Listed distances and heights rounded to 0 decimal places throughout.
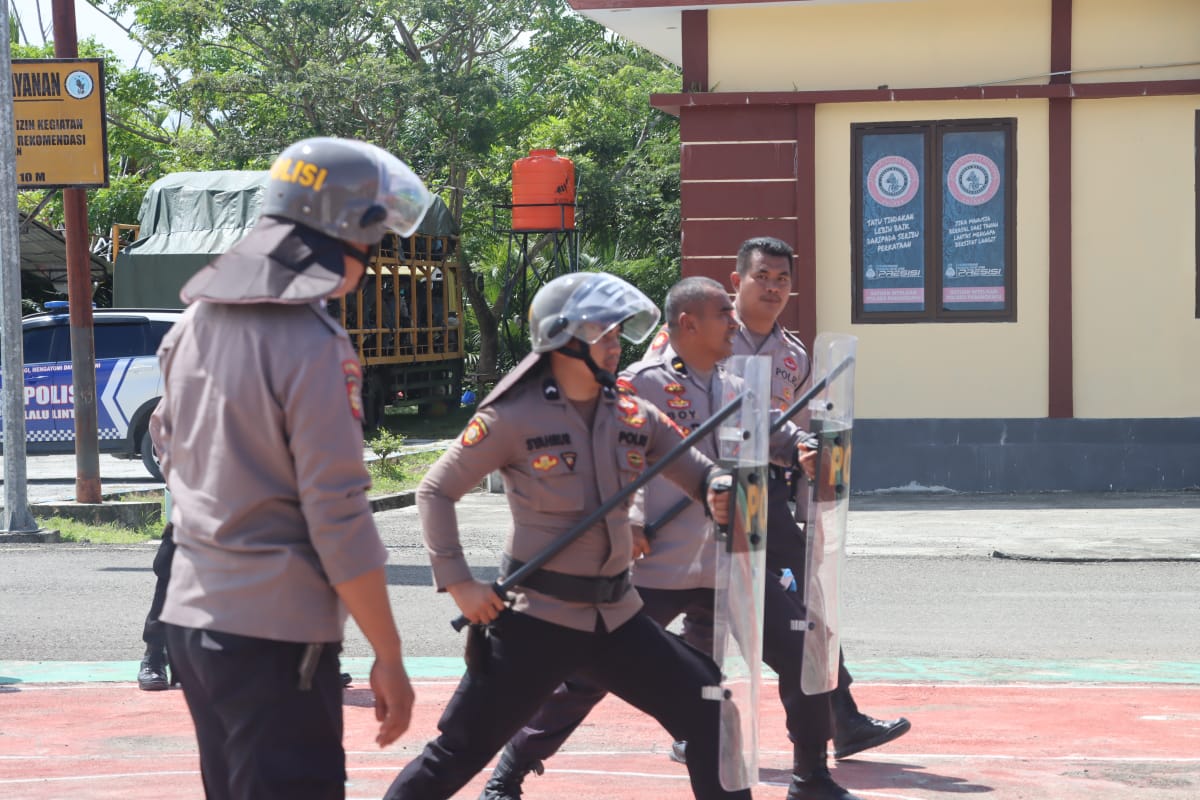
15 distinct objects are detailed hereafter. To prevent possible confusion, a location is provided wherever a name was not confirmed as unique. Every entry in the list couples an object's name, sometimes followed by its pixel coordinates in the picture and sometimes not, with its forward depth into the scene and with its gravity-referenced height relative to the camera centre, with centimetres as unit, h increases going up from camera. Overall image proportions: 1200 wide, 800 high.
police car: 1684 -62
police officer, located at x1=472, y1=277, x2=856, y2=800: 486 -80
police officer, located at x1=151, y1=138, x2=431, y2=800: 296 -35
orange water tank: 2177 +162
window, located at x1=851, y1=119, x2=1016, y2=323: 1521 +83
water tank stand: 2317 +69
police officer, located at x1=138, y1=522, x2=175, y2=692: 672 -152
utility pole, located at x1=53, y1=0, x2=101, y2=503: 1363 +9
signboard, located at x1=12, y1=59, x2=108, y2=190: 1349 +165
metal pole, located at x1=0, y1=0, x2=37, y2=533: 1269 -6
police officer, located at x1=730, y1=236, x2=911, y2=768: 564 -22
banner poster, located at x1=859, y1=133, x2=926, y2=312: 1526 +81
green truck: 2197 +62
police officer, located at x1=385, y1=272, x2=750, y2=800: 411 -66
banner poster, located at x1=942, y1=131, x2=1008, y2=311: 1521 +80
